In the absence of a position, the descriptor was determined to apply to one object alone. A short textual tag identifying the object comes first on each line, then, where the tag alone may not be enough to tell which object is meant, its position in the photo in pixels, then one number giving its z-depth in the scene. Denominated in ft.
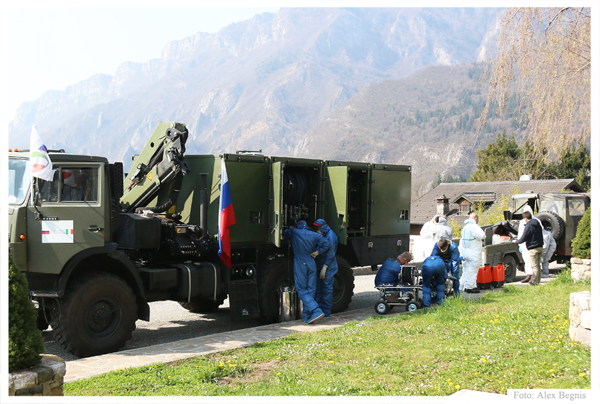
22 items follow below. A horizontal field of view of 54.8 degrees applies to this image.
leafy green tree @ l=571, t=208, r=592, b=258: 41.63
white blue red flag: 30.86
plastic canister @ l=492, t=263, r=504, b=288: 46.01
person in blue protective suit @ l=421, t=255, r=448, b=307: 35.27
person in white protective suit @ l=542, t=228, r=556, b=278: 54.49
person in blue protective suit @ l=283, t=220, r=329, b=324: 33.78
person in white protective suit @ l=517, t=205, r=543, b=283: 47.83
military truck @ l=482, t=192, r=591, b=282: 50.06
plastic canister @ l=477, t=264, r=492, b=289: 45.11
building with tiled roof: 144.87
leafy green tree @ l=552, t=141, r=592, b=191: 164.27
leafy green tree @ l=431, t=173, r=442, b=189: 301.61
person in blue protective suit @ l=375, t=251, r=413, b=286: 37.27
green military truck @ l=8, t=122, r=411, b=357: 26.02
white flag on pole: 23.91
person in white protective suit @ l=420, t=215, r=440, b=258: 47.15
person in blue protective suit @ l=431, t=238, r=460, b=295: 37.86
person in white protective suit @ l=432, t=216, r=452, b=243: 44.52
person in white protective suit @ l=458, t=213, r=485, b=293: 43.04
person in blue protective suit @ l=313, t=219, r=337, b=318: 35.01
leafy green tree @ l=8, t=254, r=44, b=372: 15.55
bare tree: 40.32
